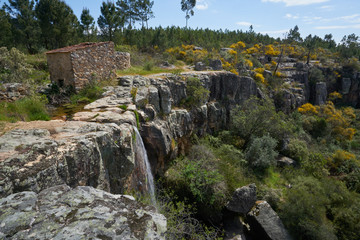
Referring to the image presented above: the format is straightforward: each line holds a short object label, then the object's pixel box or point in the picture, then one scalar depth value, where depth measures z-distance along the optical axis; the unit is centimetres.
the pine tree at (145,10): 3654
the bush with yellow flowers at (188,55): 2466
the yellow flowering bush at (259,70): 2932
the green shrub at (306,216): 935
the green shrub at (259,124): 1620
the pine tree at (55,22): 1745
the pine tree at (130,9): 3541
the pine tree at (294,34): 5962
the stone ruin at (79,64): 815
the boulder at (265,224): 952
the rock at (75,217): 216
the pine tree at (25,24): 1836
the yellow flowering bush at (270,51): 4216
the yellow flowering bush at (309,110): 2833
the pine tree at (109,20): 2389
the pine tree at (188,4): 4860
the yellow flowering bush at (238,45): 3946
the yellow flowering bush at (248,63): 2968
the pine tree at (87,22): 2412
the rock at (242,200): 983
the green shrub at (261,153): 1329
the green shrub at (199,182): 953
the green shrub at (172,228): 525
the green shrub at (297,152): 1628
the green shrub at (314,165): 1516
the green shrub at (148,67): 1574
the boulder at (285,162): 1519
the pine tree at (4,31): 1616
